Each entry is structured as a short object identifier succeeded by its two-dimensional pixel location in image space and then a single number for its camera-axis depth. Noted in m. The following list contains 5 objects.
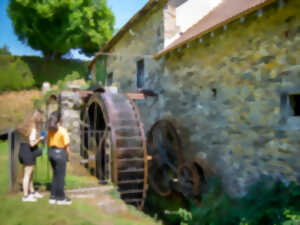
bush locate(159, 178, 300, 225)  3.70
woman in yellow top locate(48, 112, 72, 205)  3.69
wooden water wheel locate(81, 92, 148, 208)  5.51
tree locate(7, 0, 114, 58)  16.94
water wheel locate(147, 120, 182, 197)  6.93
